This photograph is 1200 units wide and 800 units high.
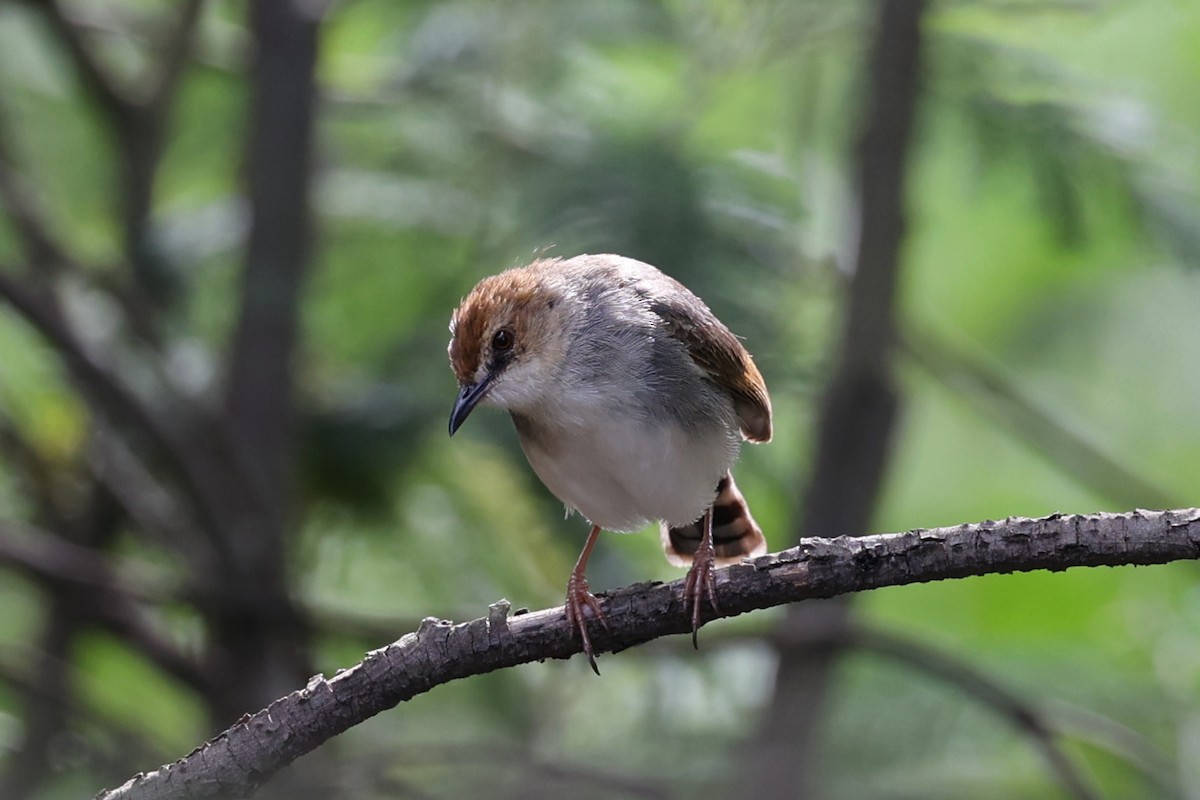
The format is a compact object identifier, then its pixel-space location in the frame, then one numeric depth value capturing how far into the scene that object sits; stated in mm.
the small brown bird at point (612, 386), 8898
